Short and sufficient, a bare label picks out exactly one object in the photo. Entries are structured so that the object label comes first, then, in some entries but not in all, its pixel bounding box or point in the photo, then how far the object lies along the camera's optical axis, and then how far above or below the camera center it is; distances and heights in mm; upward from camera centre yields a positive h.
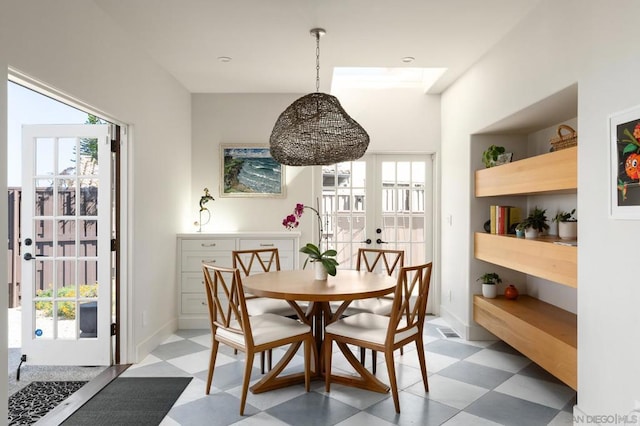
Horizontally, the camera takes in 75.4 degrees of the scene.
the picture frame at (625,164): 1904 +236
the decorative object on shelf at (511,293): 3748 -721
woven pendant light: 2836 +562
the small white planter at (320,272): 3104 -440
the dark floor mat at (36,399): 2500 -1227
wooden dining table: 2664 -527
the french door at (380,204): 5047 +114
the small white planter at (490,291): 3826 -717
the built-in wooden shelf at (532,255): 2543 -309
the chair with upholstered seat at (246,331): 2562 -777
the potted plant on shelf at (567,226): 3000 -92
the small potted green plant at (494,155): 3711 +531
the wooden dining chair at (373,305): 3238 -759
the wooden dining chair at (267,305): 3279 -755
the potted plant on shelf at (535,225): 3244 -92
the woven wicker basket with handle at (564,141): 2725 +494
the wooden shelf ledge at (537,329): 2574 -840
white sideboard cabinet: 4434 -448
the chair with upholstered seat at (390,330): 2559 -779
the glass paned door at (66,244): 3238 -243
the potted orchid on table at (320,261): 3064 -354
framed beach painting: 4867 +498
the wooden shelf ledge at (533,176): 2566 +280
